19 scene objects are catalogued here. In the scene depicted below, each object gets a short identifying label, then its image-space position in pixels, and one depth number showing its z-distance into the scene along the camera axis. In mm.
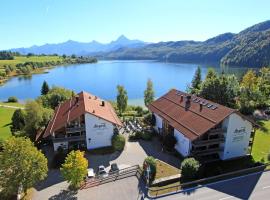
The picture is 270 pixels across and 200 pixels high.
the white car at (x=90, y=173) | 30091
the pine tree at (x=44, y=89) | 83500
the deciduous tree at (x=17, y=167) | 24523
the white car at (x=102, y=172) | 30494
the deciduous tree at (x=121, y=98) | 58719
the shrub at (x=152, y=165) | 29266
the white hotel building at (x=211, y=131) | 33125
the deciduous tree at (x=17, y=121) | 47066
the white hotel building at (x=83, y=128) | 36719
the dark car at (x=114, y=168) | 30967
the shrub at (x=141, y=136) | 41844
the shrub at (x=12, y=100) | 89750
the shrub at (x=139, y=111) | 60462
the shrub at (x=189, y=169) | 28859
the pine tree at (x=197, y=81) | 84212
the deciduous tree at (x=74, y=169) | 26891
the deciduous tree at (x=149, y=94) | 64062
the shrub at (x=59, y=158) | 33444
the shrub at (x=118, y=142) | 37625
